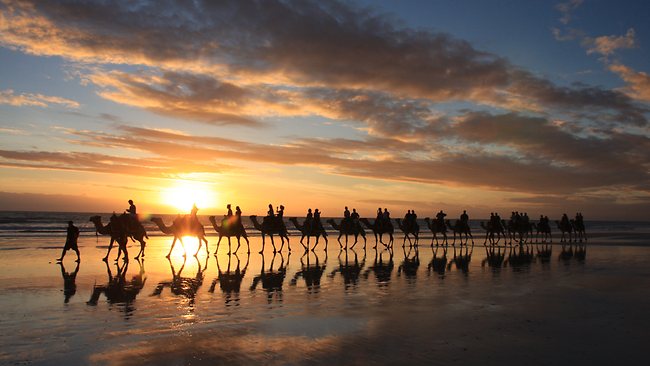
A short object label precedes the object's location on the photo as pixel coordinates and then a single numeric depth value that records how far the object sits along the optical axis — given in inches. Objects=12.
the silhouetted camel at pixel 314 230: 1115.3
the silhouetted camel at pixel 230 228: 989.8
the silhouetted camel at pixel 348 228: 1218.6
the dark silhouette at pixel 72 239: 797.2
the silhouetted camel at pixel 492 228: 1405.0
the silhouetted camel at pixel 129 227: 831.7
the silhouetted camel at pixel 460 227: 1416.7
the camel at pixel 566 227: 1598.2
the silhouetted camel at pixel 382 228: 1252.5
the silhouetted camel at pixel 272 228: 1045.8
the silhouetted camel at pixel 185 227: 880.9
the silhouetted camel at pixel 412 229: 1326.3
